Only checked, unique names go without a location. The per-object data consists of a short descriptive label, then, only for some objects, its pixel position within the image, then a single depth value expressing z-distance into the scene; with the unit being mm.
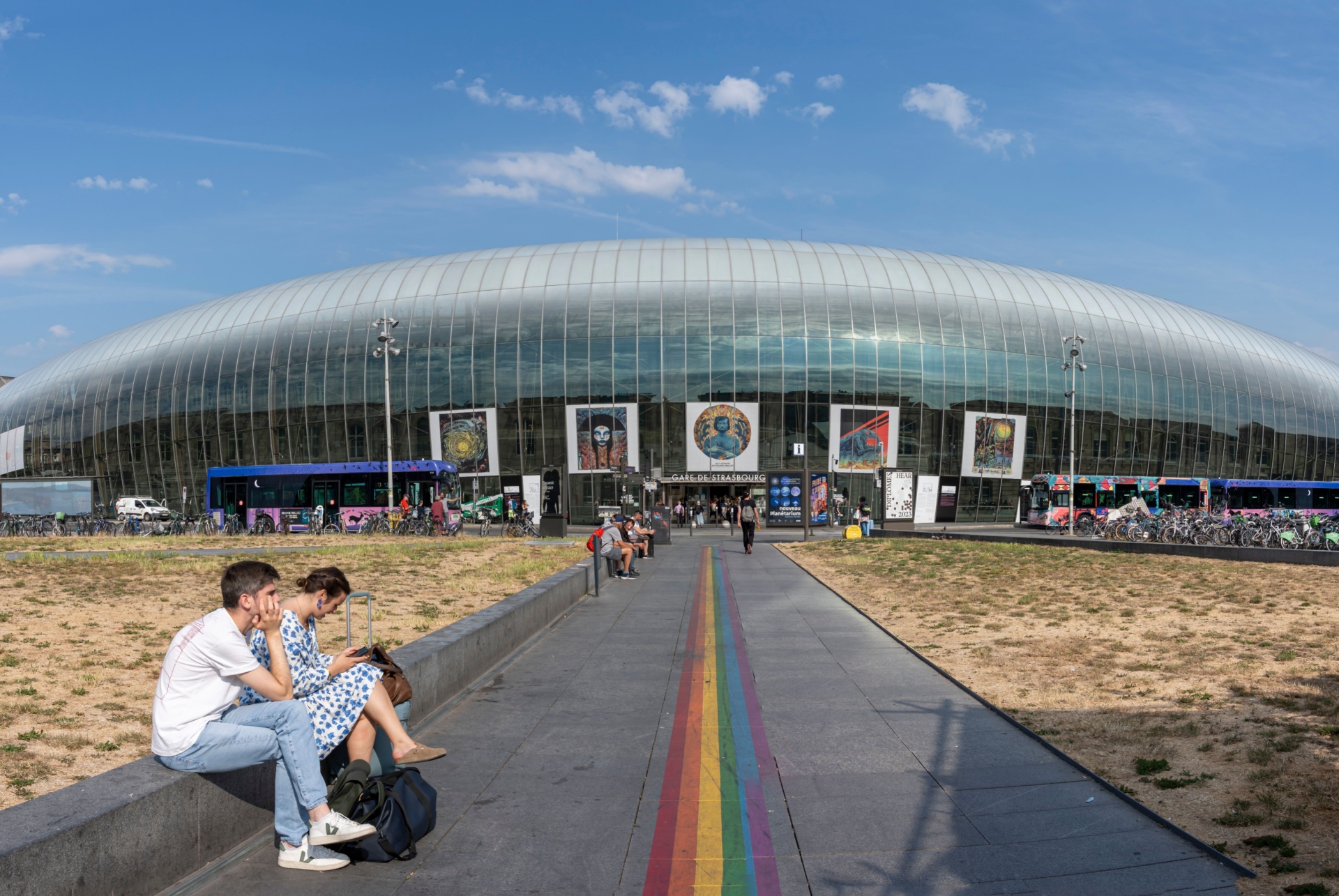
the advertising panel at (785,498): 50031
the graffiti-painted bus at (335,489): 44656
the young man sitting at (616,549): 22094
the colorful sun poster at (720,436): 62250
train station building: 62500
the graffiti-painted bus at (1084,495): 52219
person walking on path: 33531
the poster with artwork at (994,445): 65875
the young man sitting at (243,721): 4734
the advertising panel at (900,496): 58625
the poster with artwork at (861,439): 63281
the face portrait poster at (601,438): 62375
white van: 62438
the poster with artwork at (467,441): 63938
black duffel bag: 4852
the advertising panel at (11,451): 87938
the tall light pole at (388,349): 44000
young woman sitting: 5504
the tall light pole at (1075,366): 54812
